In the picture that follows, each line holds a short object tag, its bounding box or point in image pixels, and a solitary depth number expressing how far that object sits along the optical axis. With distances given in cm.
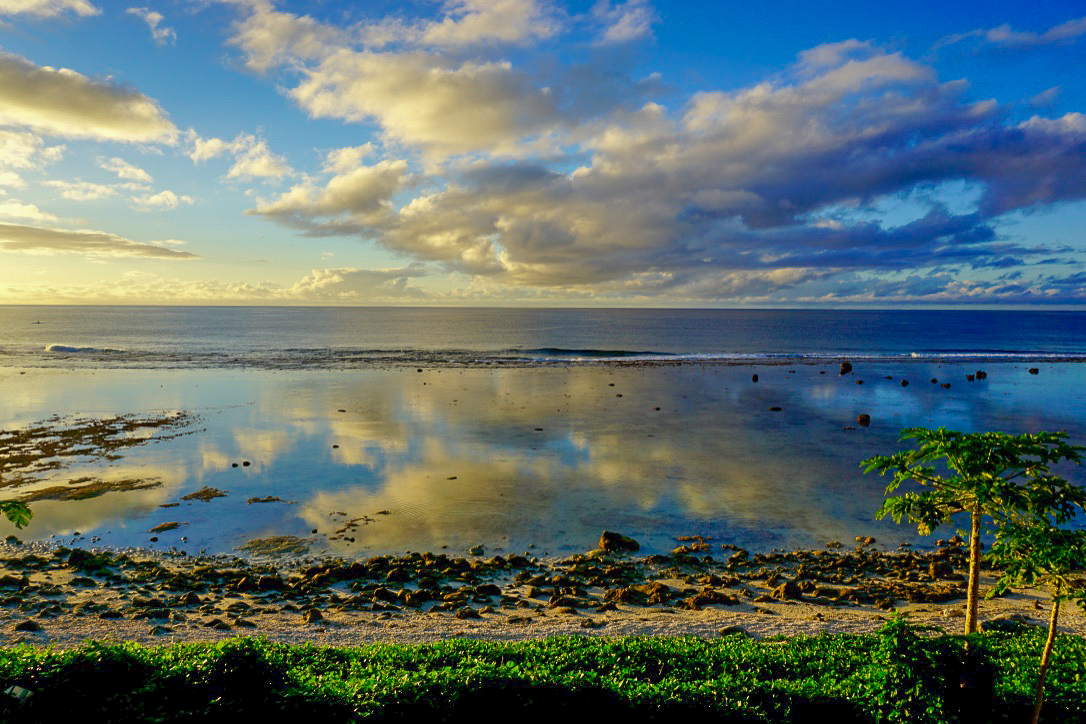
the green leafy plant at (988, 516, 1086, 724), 680
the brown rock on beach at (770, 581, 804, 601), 1500
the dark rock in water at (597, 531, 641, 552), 1816
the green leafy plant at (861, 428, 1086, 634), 799
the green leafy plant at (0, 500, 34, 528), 778
